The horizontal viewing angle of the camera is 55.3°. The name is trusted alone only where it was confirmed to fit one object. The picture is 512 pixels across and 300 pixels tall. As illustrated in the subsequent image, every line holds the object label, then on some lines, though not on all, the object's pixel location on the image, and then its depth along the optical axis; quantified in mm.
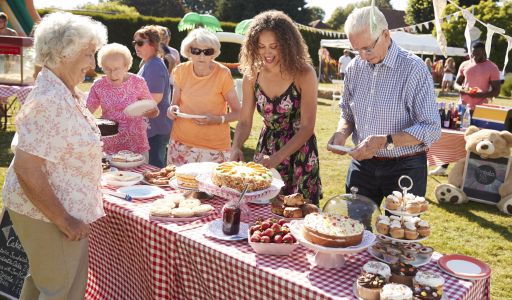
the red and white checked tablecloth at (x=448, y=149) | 5668
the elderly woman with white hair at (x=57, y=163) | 1888
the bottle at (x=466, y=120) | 5727
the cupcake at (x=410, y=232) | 1891
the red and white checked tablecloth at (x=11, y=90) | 6431
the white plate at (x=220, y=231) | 2148
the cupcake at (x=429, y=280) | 1688
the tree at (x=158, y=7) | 52562
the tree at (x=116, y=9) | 38656
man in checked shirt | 2354
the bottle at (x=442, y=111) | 5606
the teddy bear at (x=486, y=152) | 5199
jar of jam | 2168
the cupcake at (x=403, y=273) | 1747
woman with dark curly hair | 2793
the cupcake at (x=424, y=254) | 1968
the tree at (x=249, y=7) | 38812
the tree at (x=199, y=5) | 66625
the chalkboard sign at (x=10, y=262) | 2859
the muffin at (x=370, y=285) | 1661
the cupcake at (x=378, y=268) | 1754
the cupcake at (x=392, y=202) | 2098
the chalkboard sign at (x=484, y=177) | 5434
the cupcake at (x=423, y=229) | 1924
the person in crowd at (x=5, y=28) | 8320
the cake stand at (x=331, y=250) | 1849
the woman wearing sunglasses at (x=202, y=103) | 3480
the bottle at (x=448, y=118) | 5742
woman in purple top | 4328
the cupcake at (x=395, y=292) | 1607
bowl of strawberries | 1995
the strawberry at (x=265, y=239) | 1999
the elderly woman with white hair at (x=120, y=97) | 3475
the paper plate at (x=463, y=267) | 1883
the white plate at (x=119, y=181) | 2881
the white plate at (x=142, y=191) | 2704
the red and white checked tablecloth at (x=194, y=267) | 1835
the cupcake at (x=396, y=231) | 1900
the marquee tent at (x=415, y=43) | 17047
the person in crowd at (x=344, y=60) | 17492
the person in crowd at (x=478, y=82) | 6484
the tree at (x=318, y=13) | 77769
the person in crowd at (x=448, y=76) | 19156
